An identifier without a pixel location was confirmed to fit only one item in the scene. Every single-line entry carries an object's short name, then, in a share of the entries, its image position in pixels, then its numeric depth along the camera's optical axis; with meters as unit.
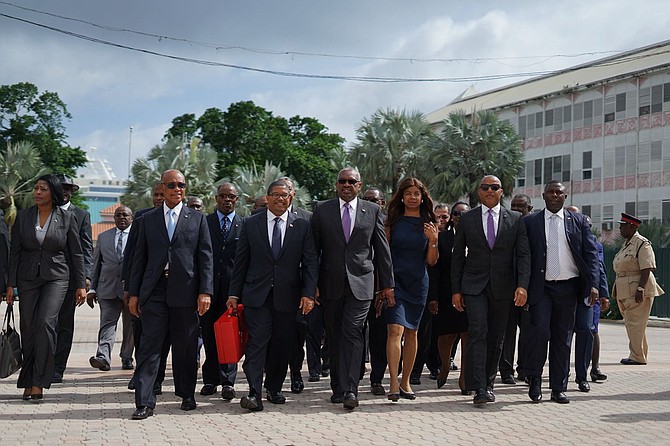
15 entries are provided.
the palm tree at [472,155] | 42.22
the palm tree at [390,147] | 44.94
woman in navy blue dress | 9.66
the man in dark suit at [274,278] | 9.17
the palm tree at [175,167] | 45.62
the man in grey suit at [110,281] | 12.55
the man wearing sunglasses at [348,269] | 9.23
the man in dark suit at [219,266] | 10.28
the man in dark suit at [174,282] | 8.88
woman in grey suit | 9.41
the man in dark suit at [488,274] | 9.60
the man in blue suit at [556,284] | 9.82
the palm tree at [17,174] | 49.94
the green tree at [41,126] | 65.70
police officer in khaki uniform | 13.95
